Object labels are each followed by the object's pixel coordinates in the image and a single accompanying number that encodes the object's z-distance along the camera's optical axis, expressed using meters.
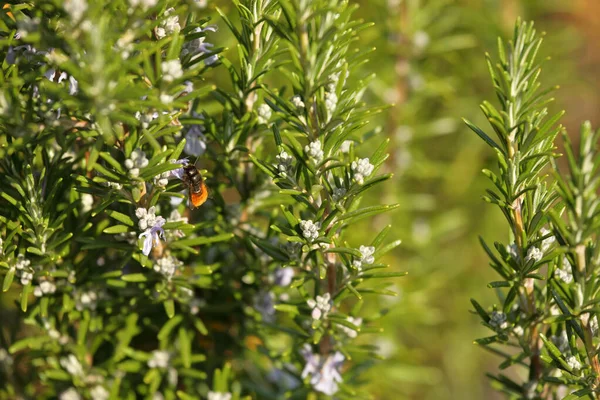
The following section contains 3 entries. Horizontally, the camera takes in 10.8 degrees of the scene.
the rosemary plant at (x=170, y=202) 1.05
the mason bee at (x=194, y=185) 1.08
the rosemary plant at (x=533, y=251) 1.05
